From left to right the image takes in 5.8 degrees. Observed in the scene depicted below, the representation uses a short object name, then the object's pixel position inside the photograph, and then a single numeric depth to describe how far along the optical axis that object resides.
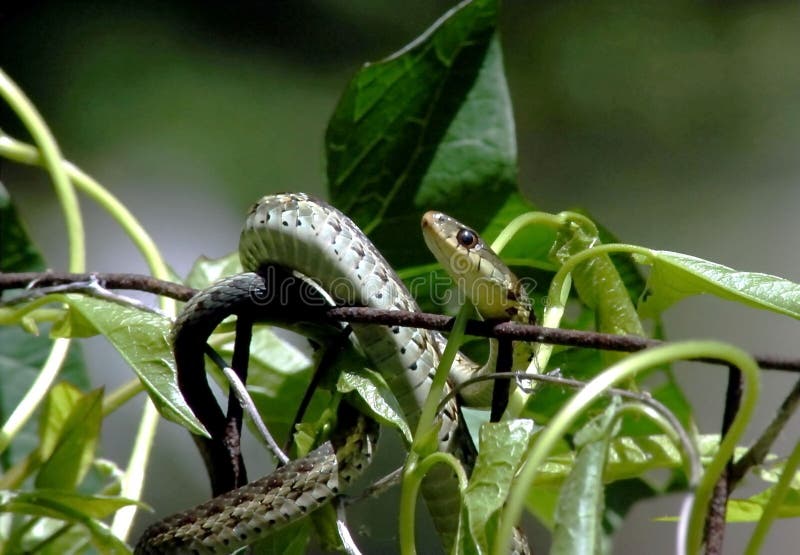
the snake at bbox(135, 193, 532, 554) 1.64
